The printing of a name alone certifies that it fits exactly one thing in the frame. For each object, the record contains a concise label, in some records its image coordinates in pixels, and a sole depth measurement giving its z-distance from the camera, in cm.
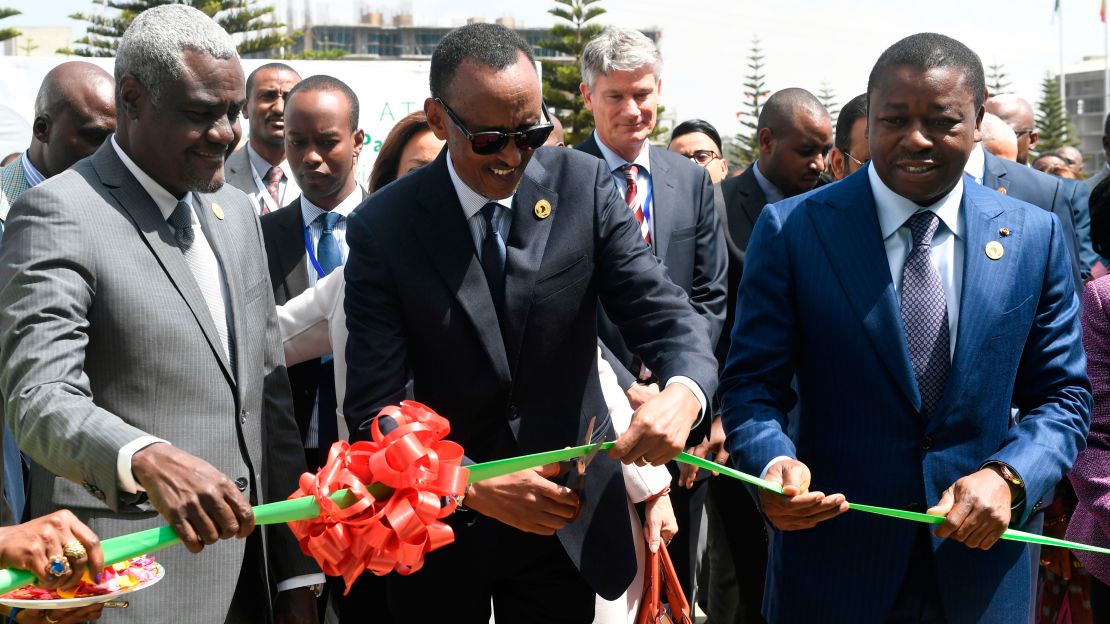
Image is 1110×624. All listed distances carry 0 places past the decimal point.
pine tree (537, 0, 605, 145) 2973
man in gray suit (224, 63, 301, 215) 691
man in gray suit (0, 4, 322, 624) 285
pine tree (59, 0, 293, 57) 2791
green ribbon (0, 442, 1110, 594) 247
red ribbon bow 267
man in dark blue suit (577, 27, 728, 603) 548
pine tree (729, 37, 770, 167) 3712
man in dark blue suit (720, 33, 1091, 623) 321
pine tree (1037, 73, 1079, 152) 4816
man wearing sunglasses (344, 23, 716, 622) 339
